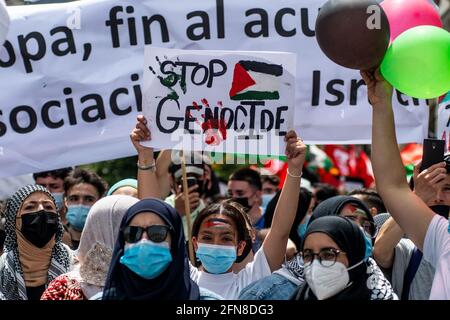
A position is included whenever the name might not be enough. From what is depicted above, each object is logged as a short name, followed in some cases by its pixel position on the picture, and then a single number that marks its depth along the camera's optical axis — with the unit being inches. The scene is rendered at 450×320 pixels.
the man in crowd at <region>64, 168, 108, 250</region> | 477.4
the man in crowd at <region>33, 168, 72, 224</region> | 533.7
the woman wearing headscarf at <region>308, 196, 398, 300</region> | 344.4
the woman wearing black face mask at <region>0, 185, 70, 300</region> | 381.1
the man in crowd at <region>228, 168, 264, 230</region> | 540.5
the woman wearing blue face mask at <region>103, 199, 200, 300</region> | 301.2
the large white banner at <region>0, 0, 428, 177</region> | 445.3
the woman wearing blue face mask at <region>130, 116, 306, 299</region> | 350.1
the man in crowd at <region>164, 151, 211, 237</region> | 491.1
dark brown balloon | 331.1
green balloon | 330.9
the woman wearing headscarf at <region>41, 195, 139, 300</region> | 332.2
